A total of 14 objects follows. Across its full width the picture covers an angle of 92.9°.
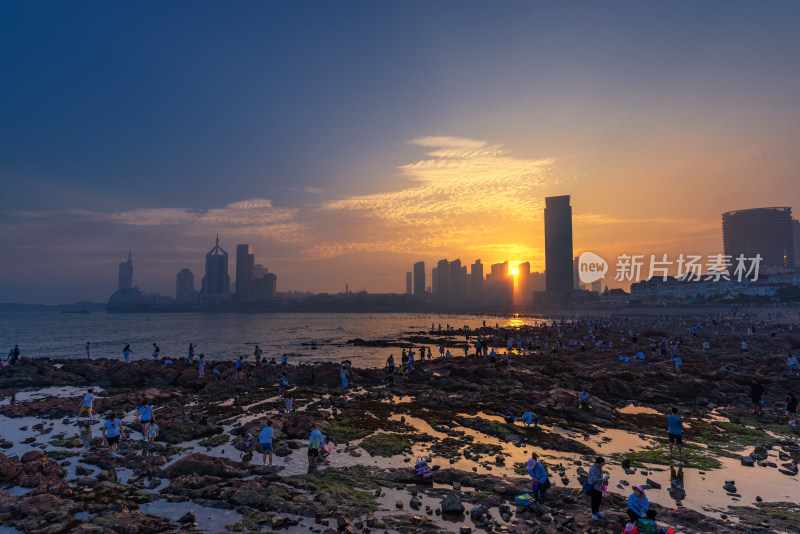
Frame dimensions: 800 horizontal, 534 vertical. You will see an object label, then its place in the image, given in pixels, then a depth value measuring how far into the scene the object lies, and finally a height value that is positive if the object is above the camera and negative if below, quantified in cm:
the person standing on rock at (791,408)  2069 -683
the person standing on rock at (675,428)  1620 -622
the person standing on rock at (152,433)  1850 -707
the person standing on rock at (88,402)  2177 -649
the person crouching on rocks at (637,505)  978 -572
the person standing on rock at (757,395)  2253 -664
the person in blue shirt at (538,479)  1211 -624
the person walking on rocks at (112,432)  1650 -626
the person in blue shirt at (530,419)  2062 -732
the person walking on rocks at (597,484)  1138 -600
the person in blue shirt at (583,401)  2309 -708
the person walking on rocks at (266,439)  1592 -638
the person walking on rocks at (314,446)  1567 -657
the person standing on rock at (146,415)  1861 -623
